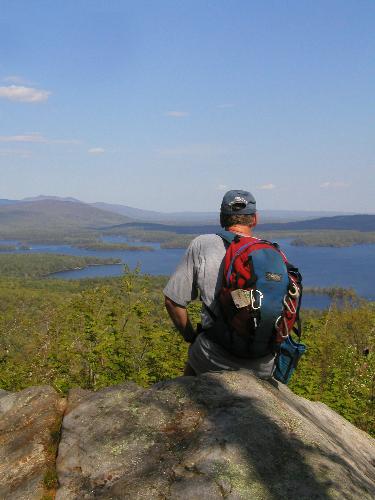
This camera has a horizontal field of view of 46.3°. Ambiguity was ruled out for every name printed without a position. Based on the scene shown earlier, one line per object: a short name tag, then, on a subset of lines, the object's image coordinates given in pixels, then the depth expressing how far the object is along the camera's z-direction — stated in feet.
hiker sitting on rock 12.37
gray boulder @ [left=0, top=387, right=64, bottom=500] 11.61
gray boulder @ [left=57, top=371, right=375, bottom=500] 10.32
